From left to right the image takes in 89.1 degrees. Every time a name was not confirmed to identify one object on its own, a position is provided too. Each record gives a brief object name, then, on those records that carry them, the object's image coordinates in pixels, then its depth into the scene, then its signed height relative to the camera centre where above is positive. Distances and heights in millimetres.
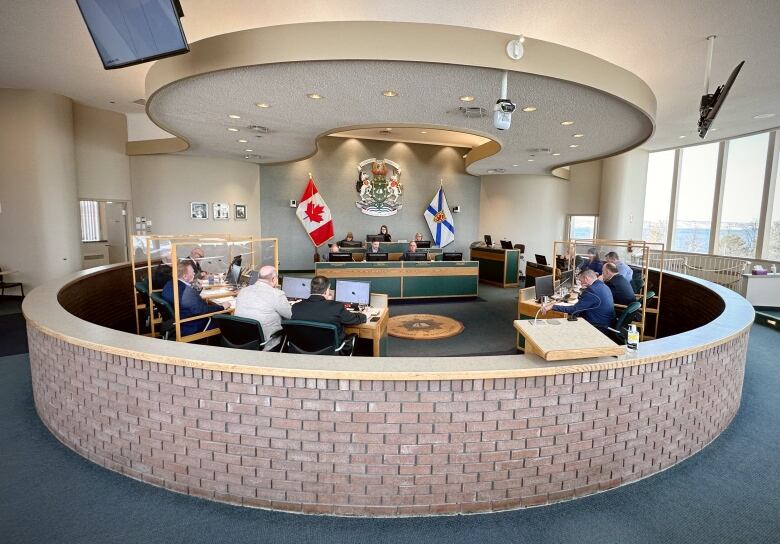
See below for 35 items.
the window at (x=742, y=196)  9922 +1014
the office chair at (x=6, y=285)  7825 -1282
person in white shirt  3932 -786
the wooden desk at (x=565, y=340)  2262 -649
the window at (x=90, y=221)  9822 +22
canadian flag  11492 +317
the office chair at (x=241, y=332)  3530 -980
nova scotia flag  13117 +299
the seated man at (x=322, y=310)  3588 -752
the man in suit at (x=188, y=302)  4363 -867
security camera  4148 +1242
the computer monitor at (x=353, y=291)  4781 -775
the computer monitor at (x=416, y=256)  9125 -626
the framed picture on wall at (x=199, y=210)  10456 +371
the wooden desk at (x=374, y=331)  4266 -1122
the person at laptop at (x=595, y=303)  4562 -808
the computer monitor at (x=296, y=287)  5176 -799
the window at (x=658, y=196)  12523 +1224
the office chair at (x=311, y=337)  3320 -952
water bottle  2590 -702
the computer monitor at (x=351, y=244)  10662 -445
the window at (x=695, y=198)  11250 +1066
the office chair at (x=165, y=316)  4297 -1032
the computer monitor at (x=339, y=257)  8844 -673
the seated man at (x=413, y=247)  9935 -462
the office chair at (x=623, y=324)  4496 -1055
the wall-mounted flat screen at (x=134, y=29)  3379 +1733
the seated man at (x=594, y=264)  6852 -541
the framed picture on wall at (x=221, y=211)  10781 +373
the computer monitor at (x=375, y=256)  8906 -633
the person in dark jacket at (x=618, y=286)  5520 -736
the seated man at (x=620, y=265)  5992 -494
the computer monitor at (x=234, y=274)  6062 -763
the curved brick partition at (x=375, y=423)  2229 -1158
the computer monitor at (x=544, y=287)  5680 -794
